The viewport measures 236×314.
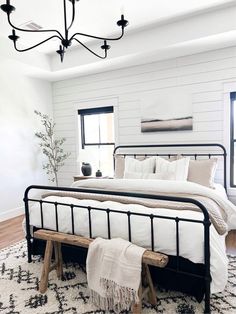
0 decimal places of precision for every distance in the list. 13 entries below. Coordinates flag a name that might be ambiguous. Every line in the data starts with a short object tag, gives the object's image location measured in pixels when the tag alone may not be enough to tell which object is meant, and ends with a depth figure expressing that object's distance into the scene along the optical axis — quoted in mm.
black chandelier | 1730
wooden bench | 1669
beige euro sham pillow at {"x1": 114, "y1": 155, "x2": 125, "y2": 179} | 3811
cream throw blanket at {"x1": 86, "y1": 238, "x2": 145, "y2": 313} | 1671
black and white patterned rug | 1870
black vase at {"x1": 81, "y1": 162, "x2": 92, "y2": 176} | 4551
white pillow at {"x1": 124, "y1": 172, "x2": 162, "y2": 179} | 3335
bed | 1759
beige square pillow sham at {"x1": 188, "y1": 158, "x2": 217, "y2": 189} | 3194
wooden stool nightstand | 4391
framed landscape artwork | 3865
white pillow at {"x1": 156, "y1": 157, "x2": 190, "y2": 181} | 3252
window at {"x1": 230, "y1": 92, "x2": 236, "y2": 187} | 3635
